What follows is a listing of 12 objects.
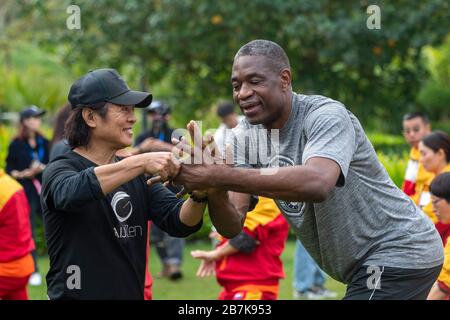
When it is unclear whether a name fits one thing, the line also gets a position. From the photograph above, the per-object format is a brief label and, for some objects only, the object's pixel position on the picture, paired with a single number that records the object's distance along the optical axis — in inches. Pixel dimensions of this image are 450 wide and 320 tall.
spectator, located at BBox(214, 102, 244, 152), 474.0
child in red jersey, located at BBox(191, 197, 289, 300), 280.5
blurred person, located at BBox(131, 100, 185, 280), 435.5
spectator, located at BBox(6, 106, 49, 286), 467.5
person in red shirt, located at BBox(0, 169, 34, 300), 288.2
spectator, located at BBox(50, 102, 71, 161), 346.1
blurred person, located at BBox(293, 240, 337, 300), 396.8
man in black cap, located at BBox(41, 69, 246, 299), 171.5
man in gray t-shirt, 181.0
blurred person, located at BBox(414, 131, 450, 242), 323.6
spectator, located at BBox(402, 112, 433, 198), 336.2
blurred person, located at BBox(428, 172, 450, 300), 269.3
